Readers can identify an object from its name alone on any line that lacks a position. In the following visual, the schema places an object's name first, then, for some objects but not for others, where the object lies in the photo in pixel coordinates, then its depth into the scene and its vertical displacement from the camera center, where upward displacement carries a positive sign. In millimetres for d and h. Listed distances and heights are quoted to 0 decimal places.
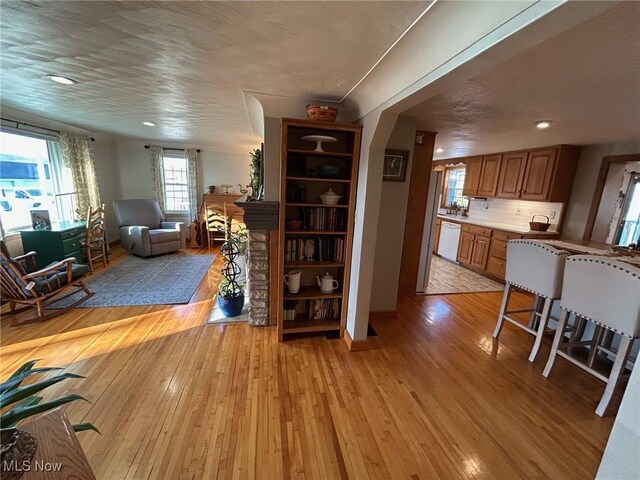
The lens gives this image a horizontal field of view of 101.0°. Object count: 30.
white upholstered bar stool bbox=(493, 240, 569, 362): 2225 -663
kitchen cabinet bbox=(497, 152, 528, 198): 4266 +369
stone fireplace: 2533 -726
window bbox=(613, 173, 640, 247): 3447 -178
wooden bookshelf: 2371 -327
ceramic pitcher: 2566 -899
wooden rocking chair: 2584 -1132
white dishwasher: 5270 -930
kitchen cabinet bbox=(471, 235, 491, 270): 4516 -969
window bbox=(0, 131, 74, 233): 3395 -84
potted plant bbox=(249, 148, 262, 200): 2941 +127
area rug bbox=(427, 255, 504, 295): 4027 -1404
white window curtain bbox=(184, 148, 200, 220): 5980 +63
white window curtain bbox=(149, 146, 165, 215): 5832 +200
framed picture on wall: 2727 +273
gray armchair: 4754 -934
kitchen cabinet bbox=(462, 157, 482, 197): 5043 +356
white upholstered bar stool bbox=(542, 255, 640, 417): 1706 -670
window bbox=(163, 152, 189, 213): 6047 -46
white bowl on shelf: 2445 -86
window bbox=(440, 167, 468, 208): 6035 +166
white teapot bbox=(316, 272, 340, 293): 2621 -933
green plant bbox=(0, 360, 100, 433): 765 -673
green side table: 3457 -895
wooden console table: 727 -790
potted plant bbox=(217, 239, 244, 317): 2910 -1188
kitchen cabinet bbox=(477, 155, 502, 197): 4672 +364
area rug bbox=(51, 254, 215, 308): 3205 -1433
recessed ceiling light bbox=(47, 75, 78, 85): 2082 +771
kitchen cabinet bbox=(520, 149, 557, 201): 3889 +359
